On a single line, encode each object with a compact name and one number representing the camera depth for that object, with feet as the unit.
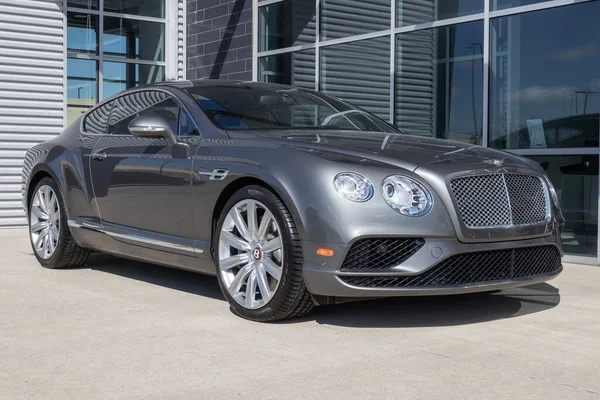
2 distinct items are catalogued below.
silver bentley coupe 14.76
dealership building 26.63
